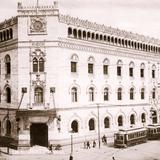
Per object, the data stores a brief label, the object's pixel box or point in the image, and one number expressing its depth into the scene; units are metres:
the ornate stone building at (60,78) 34.00
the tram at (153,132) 40.41
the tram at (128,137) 35.12
